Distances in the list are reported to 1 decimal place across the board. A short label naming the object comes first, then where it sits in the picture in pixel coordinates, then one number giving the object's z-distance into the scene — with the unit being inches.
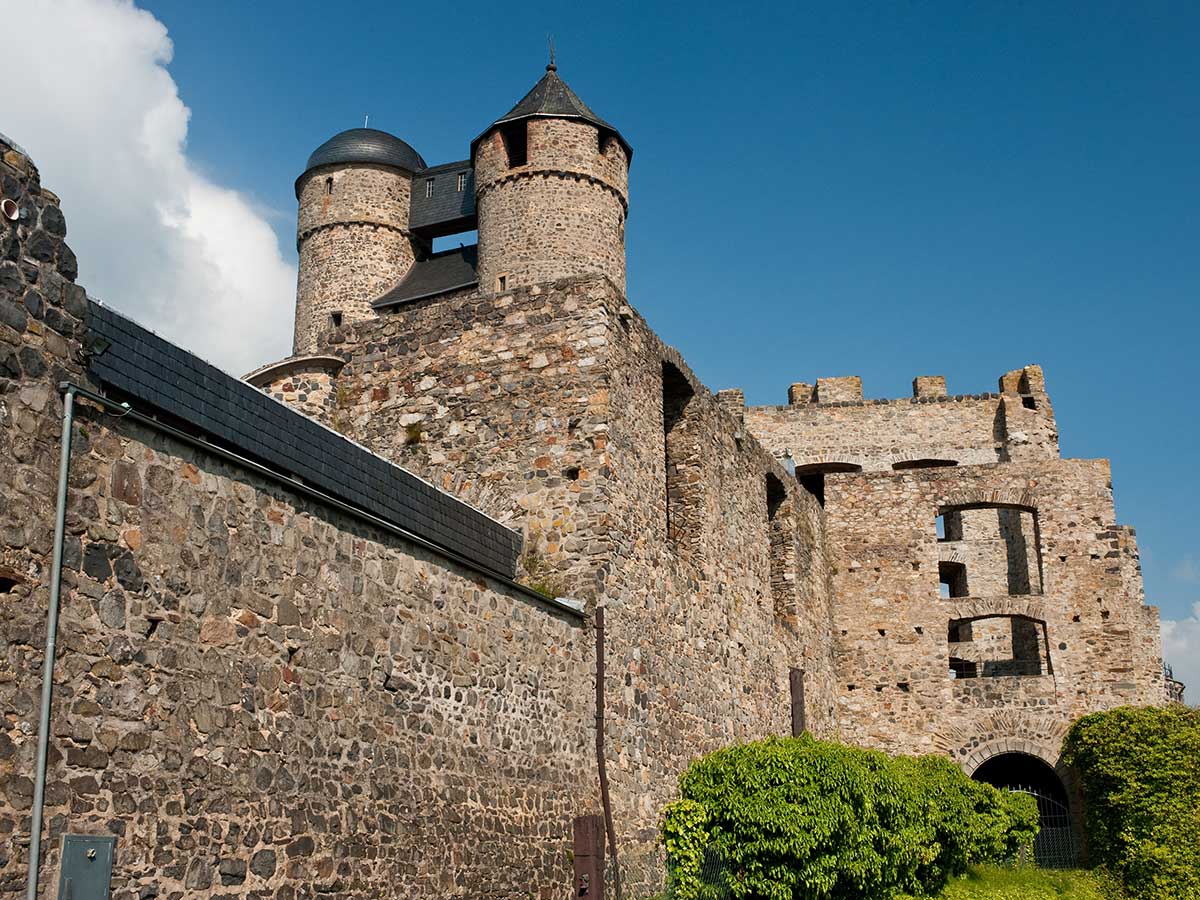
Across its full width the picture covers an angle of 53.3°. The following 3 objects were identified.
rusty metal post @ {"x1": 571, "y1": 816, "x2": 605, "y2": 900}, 402.9
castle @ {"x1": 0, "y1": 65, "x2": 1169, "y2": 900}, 235.6
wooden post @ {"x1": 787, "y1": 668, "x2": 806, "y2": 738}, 701.9
